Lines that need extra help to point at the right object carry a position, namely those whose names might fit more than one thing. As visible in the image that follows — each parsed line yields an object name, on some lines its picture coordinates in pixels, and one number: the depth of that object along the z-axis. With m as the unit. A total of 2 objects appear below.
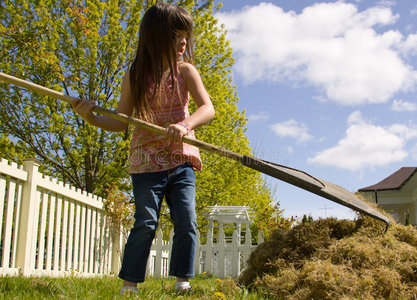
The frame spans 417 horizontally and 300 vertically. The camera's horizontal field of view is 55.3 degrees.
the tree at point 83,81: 8.11
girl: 2.51
